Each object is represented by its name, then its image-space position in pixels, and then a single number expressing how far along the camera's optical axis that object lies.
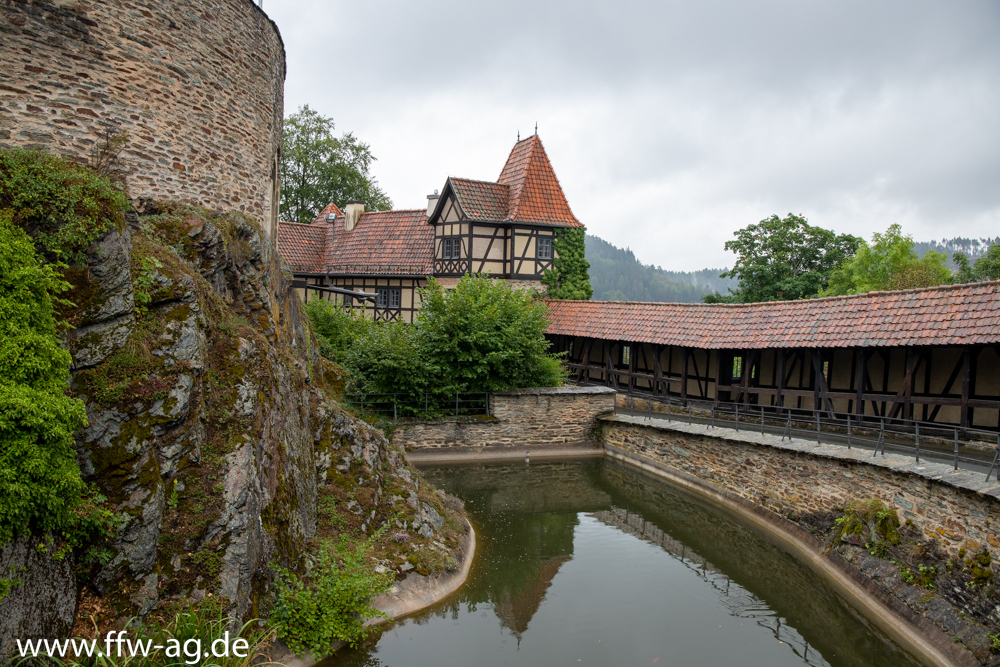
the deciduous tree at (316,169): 35.19
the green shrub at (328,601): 7.55
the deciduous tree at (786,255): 31.86
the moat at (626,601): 8.35
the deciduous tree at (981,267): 28.22
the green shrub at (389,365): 17.27
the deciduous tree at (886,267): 28.38
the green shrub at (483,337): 17.70
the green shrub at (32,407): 5.10
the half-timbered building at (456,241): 23.67
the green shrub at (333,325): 19.06
